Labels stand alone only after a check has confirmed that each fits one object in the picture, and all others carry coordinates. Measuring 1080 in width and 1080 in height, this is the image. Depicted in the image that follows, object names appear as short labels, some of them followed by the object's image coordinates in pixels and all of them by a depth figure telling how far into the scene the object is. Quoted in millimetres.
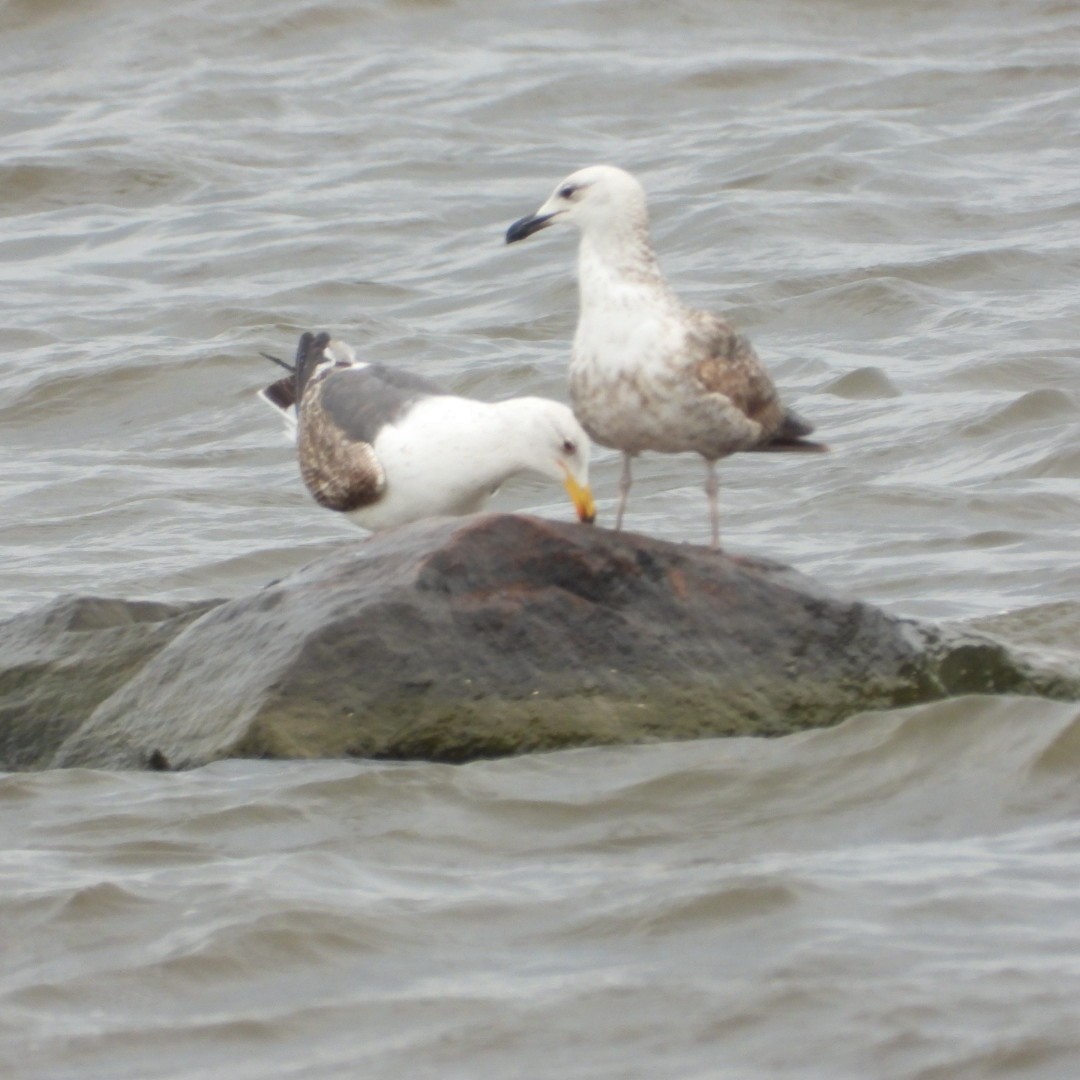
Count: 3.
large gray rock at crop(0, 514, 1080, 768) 12133
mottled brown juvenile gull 12820
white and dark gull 14141
